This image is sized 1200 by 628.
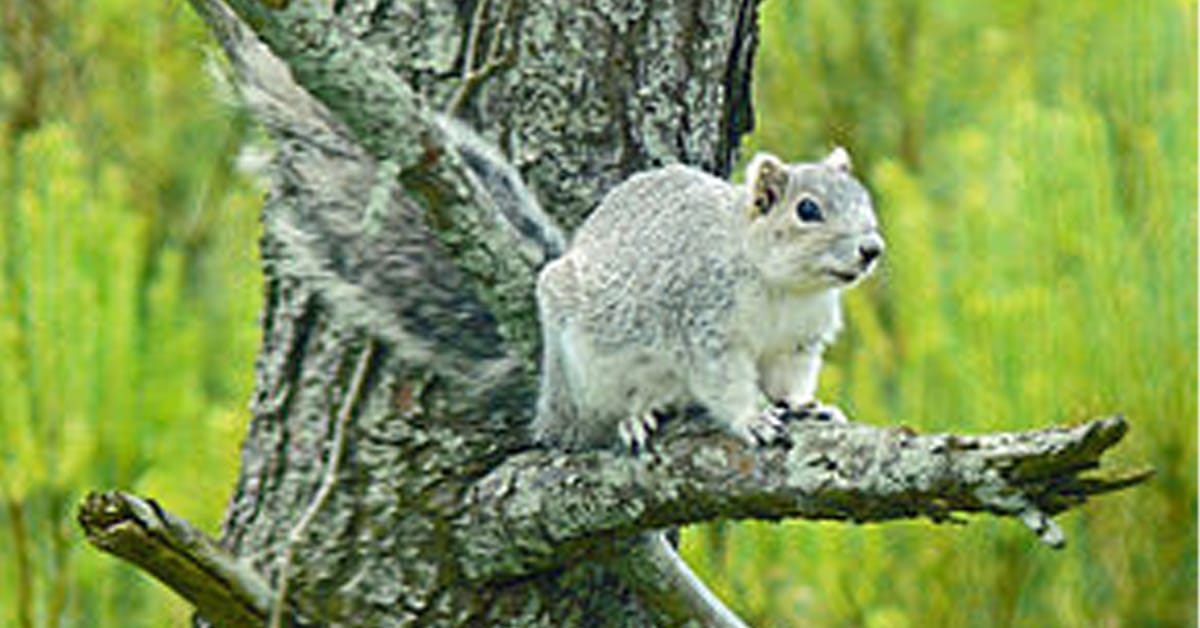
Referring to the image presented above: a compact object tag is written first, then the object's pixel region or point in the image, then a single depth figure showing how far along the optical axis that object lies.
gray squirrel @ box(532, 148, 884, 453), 7.40
